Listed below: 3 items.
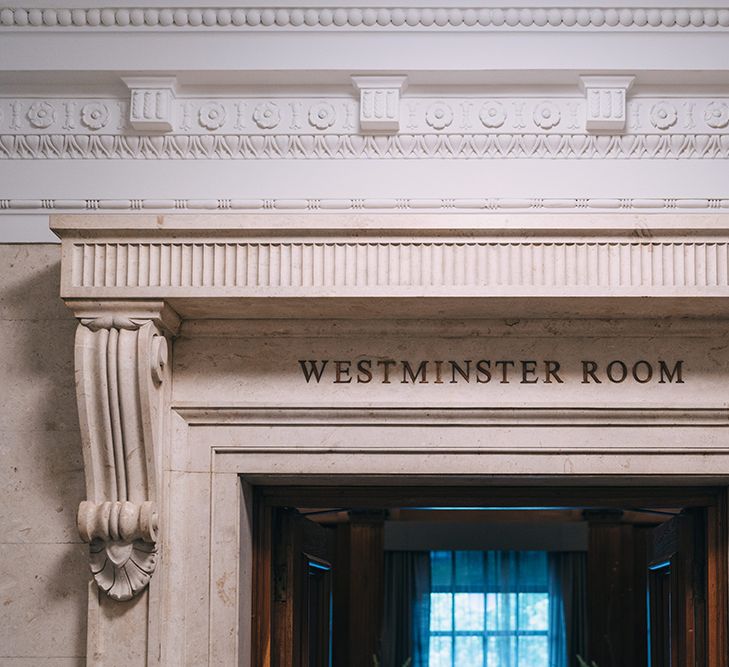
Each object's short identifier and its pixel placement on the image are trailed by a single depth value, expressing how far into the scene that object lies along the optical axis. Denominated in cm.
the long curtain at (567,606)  1213
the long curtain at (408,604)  1209
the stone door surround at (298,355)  432
